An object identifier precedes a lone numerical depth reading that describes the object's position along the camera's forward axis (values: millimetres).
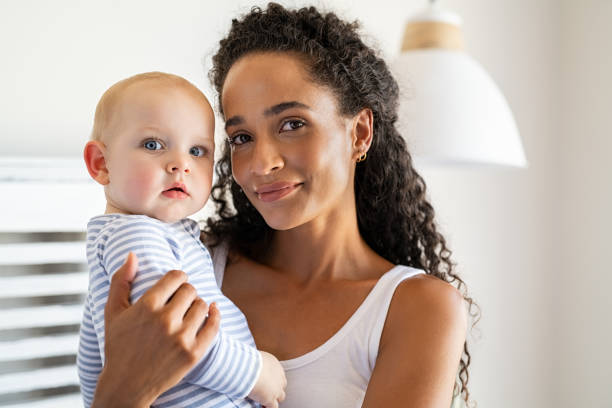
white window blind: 1701
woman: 1267
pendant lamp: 1663
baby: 1049
